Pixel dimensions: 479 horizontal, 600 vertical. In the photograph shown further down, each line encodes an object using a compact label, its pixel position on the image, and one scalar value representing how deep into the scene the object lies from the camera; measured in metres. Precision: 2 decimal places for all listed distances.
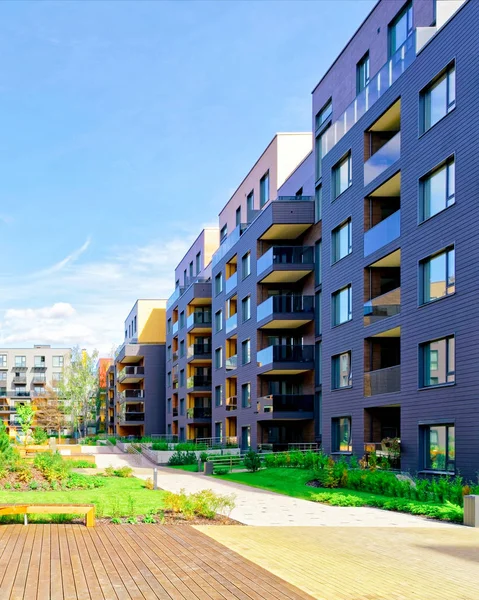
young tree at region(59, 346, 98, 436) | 98.31
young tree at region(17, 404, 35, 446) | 53.12
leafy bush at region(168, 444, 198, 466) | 45.31
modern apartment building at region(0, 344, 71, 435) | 145.25
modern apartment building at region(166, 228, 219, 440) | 66.12
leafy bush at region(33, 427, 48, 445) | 51.06
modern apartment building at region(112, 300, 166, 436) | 86.88
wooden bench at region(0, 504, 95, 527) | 14.56
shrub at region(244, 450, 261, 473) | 34.83
